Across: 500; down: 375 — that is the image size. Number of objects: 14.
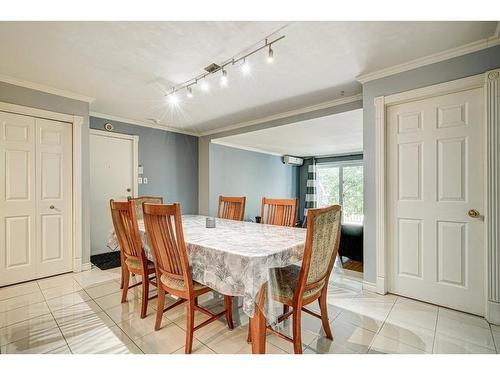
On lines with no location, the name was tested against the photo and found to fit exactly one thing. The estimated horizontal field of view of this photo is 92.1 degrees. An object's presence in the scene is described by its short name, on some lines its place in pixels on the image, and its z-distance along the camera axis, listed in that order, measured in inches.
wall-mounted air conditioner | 276.2
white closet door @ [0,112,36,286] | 102.8
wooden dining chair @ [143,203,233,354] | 58.7
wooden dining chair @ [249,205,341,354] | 53.3
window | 259.1
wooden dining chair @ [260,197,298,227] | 97.5
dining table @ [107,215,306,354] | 51.0
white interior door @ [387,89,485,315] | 79.6
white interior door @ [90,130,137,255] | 147.3
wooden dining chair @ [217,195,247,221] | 114.6
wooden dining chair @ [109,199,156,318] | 75.9
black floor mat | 130.3
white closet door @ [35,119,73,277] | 111.9
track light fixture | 74.9
